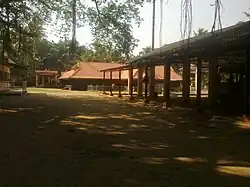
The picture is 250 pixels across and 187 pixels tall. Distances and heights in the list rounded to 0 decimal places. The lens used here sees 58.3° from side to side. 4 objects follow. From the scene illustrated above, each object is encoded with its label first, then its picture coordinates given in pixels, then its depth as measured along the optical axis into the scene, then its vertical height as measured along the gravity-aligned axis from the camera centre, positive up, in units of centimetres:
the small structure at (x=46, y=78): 3871 +148
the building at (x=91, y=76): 3071 +146
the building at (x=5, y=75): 2082 +121
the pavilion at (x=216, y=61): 877 +153
